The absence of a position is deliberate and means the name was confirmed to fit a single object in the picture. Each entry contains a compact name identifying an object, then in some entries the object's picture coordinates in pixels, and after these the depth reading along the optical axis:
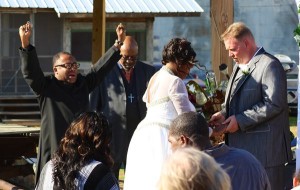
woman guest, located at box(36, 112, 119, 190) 6.27
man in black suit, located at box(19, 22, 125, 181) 9.17
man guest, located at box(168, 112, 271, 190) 6.16
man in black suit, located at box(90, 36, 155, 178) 11.02
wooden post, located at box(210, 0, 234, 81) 12.79
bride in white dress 8.42
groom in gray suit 8.72
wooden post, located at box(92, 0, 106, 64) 12.16
